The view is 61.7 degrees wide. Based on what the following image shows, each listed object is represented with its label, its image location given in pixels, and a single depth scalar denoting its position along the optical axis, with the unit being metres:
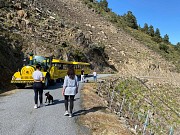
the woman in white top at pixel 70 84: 5.93
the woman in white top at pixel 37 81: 6.67
